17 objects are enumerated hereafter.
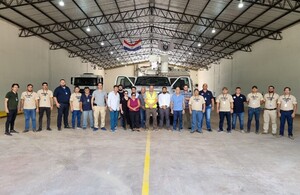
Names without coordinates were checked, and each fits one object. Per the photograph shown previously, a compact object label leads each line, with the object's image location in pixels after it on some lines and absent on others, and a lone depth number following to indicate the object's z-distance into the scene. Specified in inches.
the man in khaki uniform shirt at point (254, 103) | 296.7
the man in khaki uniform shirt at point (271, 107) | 285.4
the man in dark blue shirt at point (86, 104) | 312.1
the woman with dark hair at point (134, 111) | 305.7
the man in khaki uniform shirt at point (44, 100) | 300.4
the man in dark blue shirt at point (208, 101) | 310.8
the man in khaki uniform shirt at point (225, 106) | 299.5
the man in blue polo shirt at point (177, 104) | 304.4
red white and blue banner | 742.7
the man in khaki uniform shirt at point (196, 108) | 298.2
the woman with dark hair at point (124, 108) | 313.2
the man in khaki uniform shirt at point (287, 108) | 271.4
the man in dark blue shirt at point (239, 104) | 303.9
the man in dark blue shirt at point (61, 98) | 310.1
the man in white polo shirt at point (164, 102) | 309.0
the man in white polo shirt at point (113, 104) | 307.0
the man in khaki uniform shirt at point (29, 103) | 290.7
